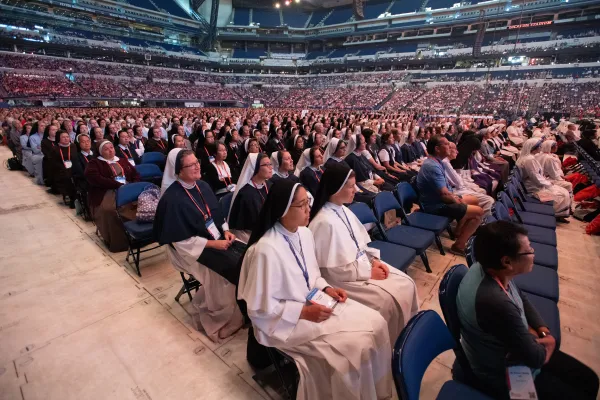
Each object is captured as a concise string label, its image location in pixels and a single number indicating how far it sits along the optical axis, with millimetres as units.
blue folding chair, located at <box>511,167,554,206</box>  4953
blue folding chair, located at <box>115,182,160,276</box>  3523
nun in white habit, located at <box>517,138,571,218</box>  5180
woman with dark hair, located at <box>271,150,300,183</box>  4184
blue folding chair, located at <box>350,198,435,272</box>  3240
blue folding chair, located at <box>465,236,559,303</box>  2279
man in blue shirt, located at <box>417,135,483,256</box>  4066
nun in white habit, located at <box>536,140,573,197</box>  5867
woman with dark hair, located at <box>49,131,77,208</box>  5829
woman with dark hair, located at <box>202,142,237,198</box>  4869
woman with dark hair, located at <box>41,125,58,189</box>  6273
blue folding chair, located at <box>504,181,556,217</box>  4309
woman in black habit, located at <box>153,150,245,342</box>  2719
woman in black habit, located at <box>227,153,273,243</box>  3232
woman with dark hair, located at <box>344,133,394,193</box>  5375
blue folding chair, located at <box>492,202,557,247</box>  3264
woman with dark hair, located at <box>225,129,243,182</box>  6342
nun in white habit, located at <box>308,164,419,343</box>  2262
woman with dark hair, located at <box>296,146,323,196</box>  4855
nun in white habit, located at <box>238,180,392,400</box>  1683
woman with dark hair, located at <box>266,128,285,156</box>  8500
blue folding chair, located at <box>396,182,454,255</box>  3750
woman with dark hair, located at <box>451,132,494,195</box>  5625
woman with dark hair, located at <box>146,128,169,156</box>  7547
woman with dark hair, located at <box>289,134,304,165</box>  7113
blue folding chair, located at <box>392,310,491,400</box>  1292
